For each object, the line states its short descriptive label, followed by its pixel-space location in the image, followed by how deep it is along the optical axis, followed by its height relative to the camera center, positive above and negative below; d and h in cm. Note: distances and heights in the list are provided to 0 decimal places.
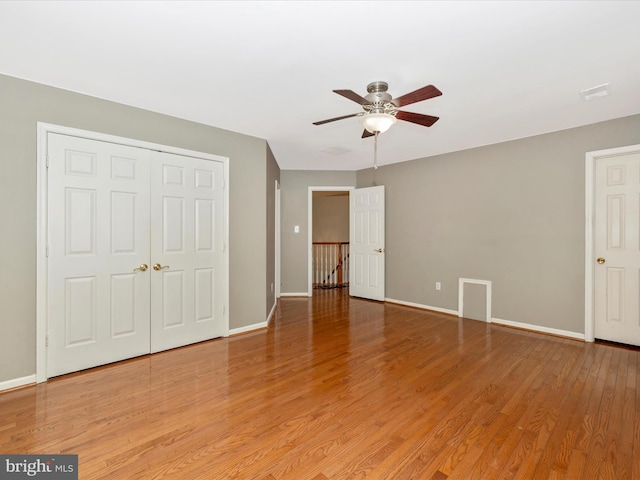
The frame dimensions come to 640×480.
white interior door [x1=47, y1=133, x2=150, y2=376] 280 -14
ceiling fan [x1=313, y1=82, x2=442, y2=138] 250 +104
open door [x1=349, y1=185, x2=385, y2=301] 587 -7
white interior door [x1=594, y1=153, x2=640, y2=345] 351 -9
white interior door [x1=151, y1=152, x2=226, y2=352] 339 -13
